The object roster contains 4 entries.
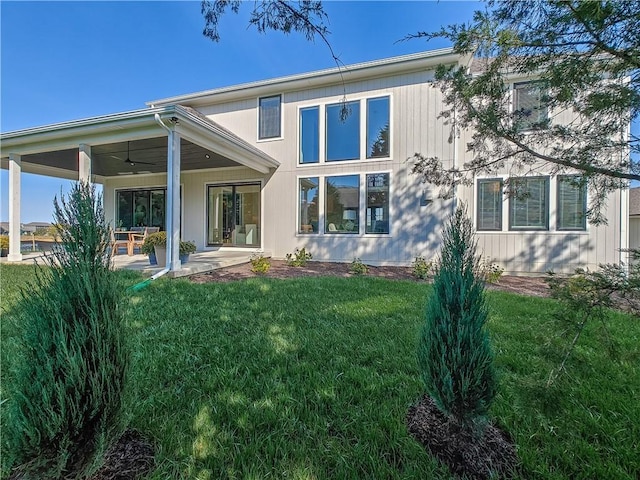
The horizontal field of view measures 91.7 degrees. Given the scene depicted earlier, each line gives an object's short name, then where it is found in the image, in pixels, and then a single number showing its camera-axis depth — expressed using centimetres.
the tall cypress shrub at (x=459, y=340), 161
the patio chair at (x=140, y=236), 956
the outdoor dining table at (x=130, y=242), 952
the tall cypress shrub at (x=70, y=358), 126
